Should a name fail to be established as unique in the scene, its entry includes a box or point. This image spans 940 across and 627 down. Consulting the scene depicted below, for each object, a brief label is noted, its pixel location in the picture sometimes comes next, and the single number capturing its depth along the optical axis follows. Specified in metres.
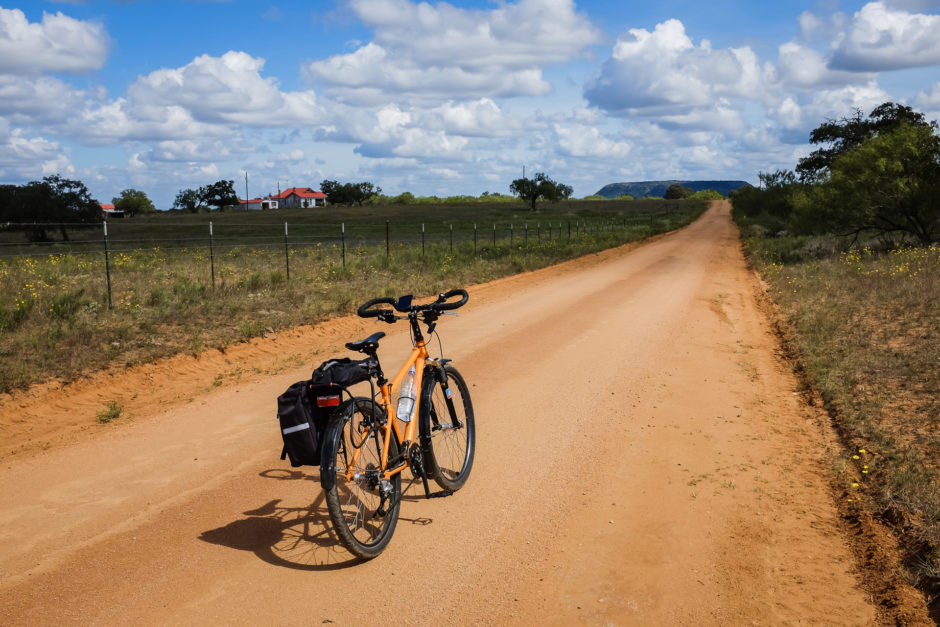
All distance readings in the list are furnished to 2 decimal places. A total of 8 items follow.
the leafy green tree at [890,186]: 21.95
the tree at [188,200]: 126.94
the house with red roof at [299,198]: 163.29
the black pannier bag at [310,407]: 3.73
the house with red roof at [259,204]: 155.39
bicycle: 3.83
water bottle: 4.38
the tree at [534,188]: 104.62
